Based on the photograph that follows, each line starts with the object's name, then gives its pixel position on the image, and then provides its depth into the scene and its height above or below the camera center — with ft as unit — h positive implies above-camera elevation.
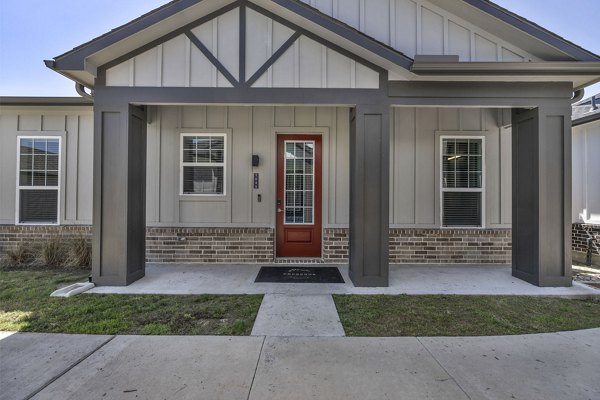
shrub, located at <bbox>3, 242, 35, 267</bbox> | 19.13 -3.49
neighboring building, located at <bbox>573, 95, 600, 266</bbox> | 20.40 +1.36
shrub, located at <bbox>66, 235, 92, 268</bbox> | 18.58 -3.25
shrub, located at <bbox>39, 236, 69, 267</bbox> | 19.07 -3.27
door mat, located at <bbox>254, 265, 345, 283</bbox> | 16.17 -4.03
